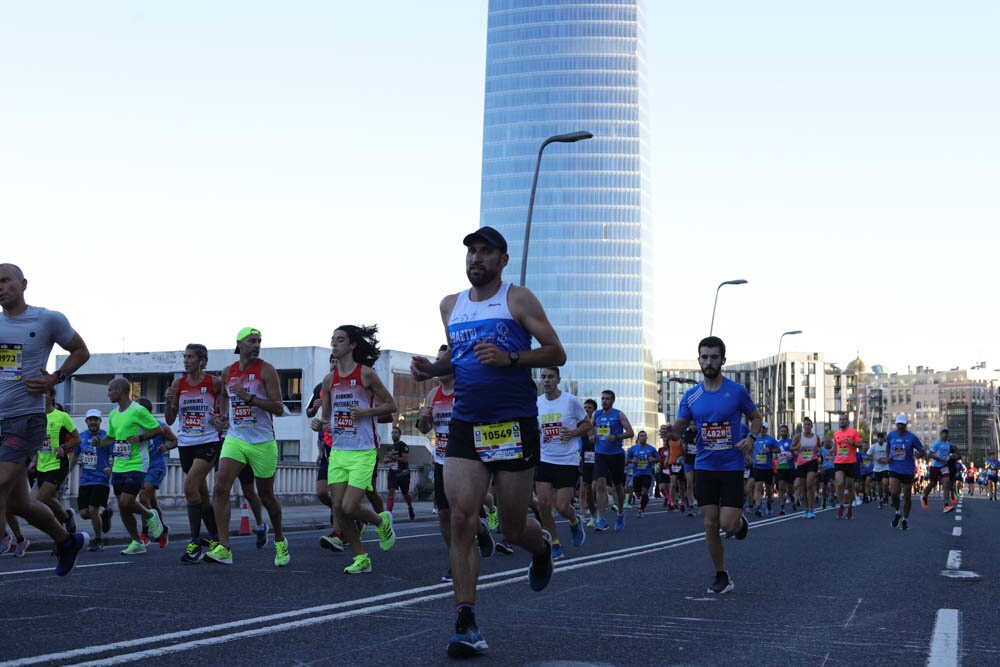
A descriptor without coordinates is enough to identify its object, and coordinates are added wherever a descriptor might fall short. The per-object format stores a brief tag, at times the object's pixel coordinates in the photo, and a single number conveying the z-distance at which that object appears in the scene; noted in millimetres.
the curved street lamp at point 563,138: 26688
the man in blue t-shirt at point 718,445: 9750
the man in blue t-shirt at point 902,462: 21484
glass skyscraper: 176875
